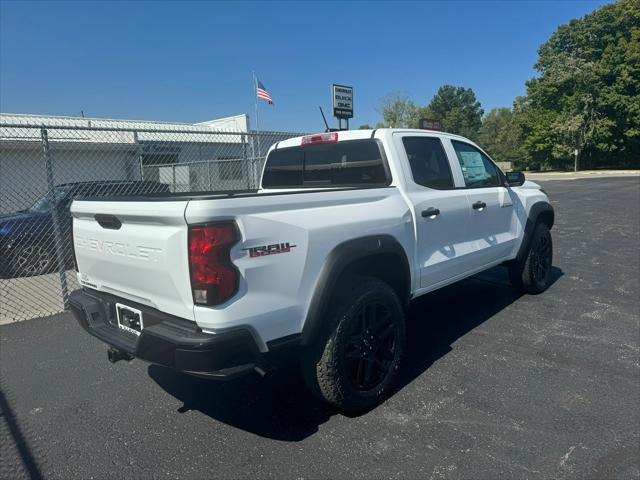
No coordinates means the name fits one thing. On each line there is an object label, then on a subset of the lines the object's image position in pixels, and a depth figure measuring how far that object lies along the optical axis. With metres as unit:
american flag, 15.04
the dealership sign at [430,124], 8.79
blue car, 7.42
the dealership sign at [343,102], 8.97
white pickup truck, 2.27
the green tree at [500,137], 58.21
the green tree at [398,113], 59.69
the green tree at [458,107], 94.50
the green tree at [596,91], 40.28
